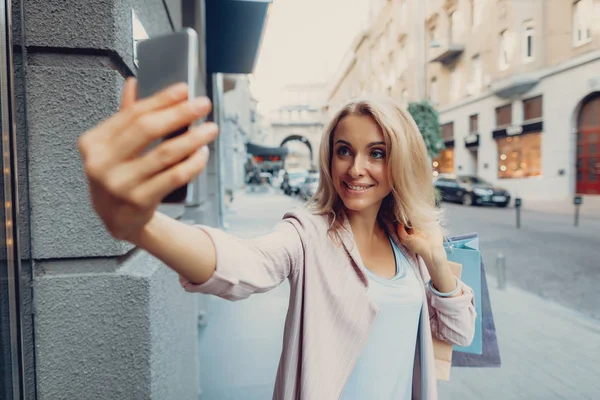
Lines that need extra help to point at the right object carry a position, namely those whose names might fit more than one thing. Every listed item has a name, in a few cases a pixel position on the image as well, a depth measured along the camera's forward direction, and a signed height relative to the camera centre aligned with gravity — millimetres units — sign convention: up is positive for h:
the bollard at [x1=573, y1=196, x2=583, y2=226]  10784 -630
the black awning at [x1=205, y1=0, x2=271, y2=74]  4223 +1797
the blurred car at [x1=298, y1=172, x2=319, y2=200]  20369 -303
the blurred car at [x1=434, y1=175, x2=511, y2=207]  17266 -527
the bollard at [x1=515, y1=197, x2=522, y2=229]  10727 -750
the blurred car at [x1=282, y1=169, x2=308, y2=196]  26928 -50
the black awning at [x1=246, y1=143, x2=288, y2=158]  31234 +2332
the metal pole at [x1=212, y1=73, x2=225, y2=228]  7088 +1180
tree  20734 +2996
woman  934 -251
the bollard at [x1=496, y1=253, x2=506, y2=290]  5717 -1291
